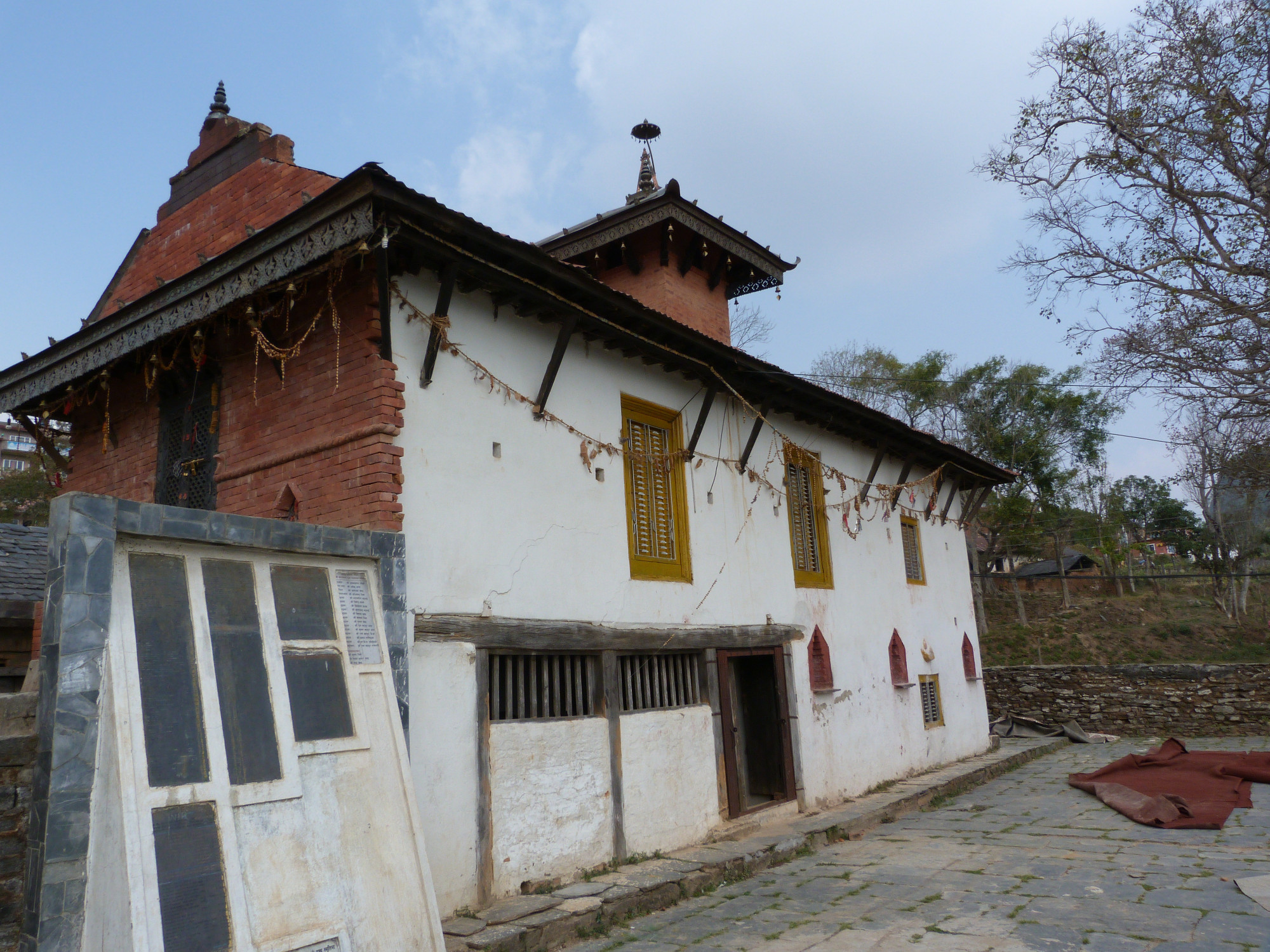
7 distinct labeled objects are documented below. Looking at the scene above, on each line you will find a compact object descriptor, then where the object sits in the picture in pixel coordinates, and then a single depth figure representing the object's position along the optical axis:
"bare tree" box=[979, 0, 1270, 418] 10.89
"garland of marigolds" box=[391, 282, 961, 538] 6.91
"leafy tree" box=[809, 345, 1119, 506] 30.08
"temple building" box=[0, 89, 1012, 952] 4.06
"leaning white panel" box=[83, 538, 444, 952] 3.67
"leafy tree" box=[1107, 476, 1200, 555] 39.44
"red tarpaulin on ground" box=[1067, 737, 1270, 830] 9.67
